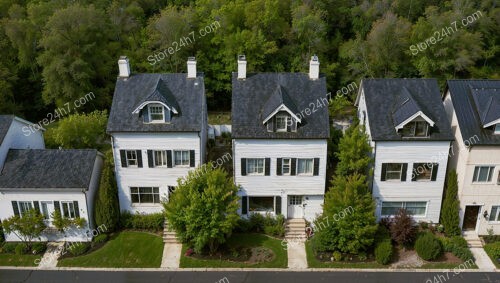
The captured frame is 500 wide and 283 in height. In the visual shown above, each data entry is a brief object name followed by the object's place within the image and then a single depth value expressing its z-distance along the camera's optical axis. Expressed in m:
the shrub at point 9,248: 36.75
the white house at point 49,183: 36.28
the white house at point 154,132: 37.09
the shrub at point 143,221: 38.53
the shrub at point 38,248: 36.47
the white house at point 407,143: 36.38
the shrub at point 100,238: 37.25
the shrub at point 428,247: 35.16
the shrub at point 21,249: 36.38
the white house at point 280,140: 36.72
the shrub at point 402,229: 35.94
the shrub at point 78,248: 36.38
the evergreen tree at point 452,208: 37.16
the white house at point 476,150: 36.09
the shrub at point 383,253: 34.94
